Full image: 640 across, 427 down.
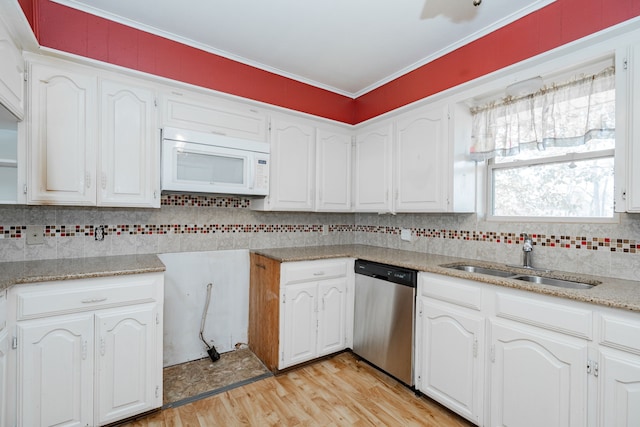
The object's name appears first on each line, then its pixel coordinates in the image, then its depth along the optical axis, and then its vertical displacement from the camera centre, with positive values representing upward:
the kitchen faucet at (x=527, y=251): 1.96 -0.25
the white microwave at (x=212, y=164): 2.08 +0.34
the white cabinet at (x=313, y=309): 2.29 -0.80
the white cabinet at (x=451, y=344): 1.72 -0.81
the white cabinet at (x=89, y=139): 1.72 +0.43
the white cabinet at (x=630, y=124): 1.42 +0.42
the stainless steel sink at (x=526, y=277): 1.69 -0.40
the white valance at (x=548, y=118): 1.66 +0.60
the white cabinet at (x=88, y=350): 1.49 -0.76
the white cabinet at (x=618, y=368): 1.19 -0.64
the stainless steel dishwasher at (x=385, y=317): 2.10 -0.80
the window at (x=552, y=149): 1.70 +0.42
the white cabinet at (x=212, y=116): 2.12 +0.71
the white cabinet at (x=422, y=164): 2.23 +0.39
